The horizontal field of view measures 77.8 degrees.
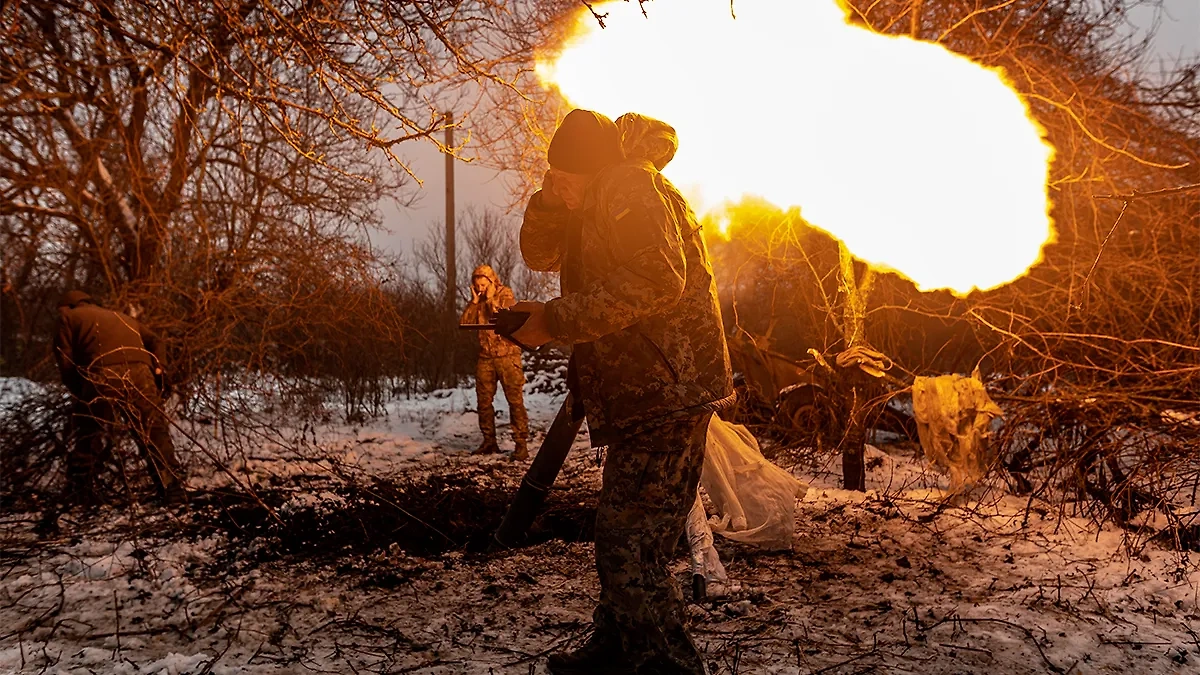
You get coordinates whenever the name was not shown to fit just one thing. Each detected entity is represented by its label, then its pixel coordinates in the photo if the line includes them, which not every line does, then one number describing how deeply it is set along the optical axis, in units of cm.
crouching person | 582
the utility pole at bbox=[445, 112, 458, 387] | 1574
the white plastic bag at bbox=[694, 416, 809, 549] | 391
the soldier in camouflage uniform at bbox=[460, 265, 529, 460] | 842
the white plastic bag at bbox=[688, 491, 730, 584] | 364
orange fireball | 468
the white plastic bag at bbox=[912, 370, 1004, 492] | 498
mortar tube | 442
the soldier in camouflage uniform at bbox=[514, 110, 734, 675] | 246
